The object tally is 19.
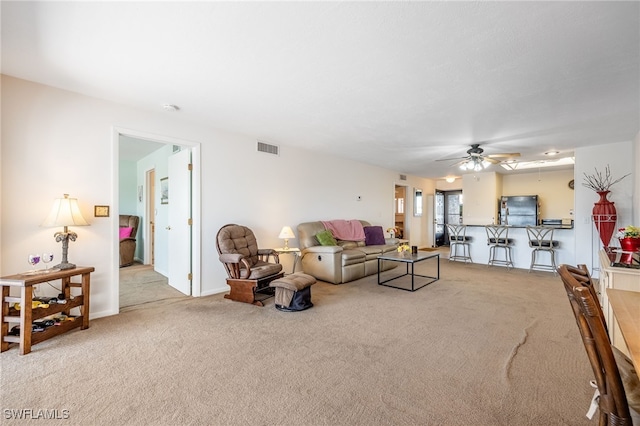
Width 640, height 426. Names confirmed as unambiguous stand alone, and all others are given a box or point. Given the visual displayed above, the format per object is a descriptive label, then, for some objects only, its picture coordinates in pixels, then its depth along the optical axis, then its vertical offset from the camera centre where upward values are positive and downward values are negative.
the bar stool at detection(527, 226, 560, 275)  5.57 -0.62
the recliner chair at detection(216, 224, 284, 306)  3.71 -0.76
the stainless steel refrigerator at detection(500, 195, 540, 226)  7.78 +0.04
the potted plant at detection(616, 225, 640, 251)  2.68 -0.26
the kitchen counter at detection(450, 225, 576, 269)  5.61 -0.74
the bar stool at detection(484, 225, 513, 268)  6.15 -0.67
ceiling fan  5.03 +0.95
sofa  4.84 -0.81
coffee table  4.41 -0.75
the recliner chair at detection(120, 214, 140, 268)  6.12 -0.68
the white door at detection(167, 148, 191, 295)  4.11 -0.17
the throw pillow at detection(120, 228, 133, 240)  6.27 -0.49
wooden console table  2.37 -0.90
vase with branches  4.62 -0.07
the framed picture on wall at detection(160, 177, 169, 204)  5.14 +0.35
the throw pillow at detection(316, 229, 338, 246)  5.24 -0.52
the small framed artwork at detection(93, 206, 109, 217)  3.21 -0.02
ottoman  3.42 -1.00
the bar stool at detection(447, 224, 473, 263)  6.81 -0.73
